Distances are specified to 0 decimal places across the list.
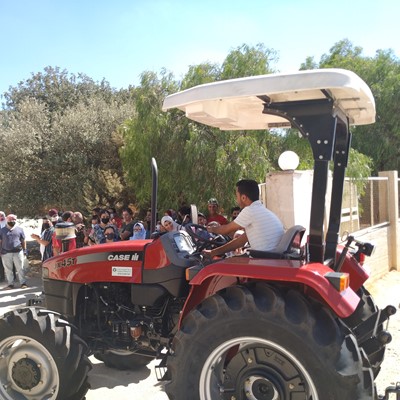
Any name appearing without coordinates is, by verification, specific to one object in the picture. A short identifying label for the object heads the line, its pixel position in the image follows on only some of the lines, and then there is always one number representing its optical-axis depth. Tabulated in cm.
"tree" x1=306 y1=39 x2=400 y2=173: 1652
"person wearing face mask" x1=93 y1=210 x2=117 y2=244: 770
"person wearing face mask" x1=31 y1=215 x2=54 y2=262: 784
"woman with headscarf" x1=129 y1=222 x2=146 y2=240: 666
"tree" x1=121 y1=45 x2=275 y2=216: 948
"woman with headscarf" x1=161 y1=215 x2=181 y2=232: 454
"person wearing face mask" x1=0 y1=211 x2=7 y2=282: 924
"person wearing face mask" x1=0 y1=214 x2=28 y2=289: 889
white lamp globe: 601
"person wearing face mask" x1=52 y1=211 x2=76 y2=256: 619
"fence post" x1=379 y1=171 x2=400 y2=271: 903
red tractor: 242
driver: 311
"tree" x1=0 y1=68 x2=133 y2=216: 1298
